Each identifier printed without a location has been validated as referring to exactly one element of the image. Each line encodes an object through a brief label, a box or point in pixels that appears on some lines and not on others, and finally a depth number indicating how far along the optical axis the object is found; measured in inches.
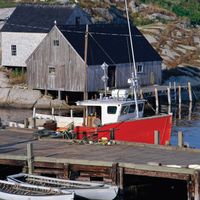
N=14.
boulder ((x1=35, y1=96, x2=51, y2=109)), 2839.6
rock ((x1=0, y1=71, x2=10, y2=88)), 3041.3
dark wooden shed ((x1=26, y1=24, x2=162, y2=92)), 2770.7
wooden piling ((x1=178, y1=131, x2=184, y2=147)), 1531.7
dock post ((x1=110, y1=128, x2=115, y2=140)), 1668.3
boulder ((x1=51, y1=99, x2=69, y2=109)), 2796.8
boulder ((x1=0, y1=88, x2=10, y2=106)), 2945.4
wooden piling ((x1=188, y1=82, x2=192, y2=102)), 2988.2
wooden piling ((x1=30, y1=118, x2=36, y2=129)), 1831.9
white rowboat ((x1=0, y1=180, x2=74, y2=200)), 1309.1
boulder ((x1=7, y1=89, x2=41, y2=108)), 2891.2
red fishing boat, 1736.0
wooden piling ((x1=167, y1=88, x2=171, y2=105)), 2888.5
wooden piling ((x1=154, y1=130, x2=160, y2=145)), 1556.3
